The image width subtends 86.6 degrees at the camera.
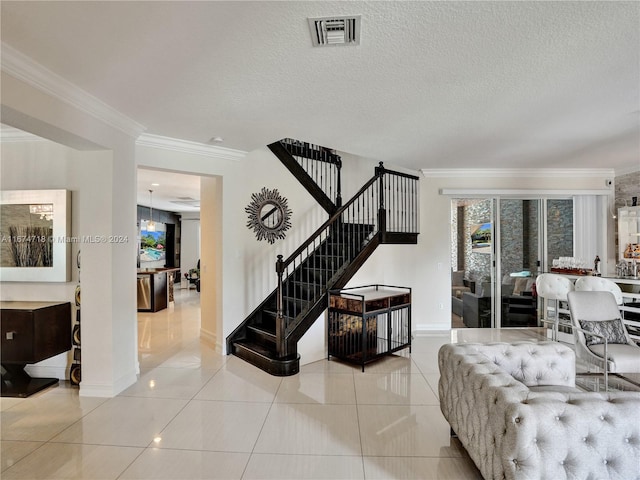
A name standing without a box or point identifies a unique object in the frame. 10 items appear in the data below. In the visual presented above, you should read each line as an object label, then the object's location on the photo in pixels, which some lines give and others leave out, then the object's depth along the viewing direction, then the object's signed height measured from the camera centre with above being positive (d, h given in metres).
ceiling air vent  1.99 +1.30
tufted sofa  1.56 -0.91
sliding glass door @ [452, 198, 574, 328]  6.06 -0.15
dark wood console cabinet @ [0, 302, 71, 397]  3.37 -0.96
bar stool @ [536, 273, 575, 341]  5.03 -0.69
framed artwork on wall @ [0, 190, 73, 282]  3.70 +0.05
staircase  4.12 -0.17
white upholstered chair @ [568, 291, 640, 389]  3.29 -0.88
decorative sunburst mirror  4.98 +0.43
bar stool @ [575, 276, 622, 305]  4.52 -0.58
